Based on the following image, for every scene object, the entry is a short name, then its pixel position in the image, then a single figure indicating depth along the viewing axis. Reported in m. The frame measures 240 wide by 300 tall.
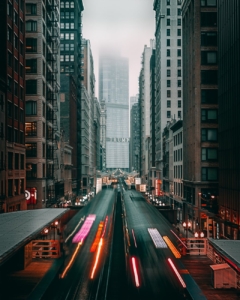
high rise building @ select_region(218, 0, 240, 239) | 55.16
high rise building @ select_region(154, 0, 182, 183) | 147.50
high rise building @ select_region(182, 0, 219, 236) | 78.73
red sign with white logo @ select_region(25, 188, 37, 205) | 73.89
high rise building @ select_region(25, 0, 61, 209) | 76.94
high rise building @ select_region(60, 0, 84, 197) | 143.50
